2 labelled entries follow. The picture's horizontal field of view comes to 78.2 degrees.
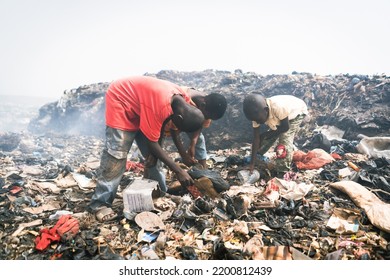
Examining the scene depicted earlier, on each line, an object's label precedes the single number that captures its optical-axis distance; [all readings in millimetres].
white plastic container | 2314
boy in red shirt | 2127
